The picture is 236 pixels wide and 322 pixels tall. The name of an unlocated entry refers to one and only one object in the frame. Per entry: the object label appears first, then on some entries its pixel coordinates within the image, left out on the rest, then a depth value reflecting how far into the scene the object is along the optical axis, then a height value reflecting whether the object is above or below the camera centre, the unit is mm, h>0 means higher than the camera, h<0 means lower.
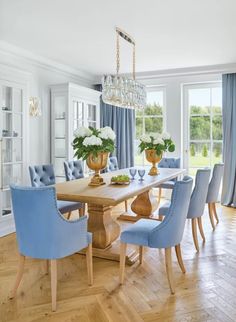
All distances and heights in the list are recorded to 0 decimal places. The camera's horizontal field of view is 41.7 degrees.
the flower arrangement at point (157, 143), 4234 +52
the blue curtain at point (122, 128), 6406 +384
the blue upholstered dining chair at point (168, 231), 2443 -695
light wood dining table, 2607 -434
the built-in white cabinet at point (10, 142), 4012 +52
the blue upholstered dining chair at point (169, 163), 5570 -297
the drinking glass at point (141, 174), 3607 -320
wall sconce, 4723 +614
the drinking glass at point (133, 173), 3715 -319
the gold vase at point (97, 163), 3219 -174
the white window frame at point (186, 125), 6020 +422
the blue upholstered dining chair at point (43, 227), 2156 -588
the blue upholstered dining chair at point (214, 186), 4016 -523
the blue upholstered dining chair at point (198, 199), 3262 -563
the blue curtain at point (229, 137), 5531 +180
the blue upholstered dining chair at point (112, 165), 5245 -322
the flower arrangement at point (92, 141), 3117 +53
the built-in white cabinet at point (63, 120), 5227 +461
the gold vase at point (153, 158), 4268 -159
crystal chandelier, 3617 +686
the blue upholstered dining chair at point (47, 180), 3609 -423
